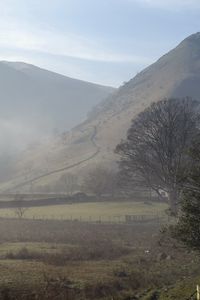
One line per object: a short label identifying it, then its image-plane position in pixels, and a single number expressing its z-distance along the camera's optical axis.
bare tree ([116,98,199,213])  51.09
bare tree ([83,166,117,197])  103.81
